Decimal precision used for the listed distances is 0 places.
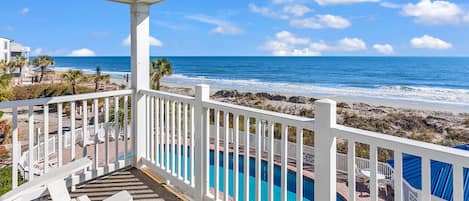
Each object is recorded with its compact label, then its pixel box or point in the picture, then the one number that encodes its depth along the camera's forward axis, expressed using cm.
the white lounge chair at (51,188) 176
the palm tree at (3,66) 1662
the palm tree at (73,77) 2253
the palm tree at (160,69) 1599
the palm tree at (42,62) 2797
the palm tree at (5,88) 1265
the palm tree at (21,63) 2049
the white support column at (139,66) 373
